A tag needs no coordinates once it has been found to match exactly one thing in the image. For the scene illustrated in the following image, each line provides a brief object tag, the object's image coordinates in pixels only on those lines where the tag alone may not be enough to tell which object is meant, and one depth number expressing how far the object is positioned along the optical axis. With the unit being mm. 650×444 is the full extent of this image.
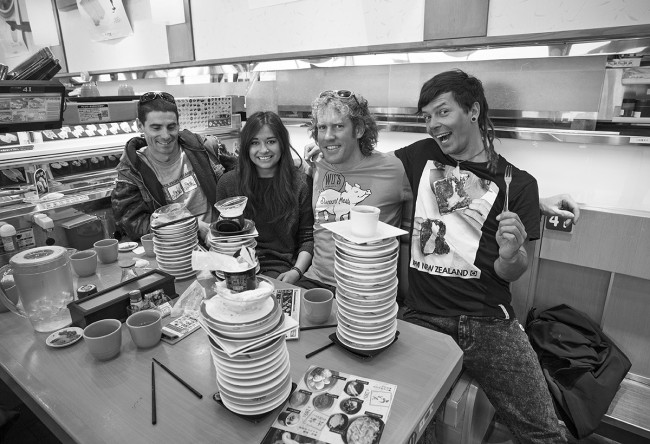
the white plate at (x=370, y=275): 1128
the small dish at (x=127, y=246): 1961
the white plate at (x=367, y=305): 1146
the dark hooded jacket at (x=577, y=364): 1723
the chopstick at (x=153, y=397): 955
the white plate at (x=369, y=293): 1138
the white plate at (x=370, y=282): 1131
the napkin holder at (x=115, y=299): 1296
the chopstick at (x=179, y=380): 1031
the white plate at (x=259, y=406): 943
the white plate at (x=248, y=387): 928
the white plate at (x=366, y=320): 1153
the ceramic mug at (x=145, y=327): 1196
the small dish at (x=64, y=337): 1234
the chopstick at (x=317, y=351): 1165
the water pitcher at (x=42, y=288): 1320
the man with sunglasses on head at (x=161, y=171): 2207
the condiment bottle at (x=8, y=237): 1646
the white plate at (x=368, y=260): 1123
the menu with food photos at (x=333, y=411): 902
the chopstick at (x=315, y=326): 1302
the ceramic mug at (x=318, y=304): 1310
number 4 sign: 1965
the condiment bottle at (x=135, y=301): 1369
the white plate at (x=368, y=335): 1162
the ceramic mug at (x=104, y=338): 1143
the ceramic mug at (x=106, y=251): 1800
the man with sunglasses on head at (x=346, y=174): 1934
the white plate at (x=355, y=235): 1121
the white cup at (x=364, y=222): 1121
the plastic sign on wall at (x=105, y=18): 4312
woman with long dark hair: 2080
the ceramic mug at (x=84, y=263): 1657
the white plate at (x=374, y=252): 1122
